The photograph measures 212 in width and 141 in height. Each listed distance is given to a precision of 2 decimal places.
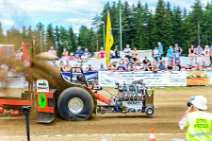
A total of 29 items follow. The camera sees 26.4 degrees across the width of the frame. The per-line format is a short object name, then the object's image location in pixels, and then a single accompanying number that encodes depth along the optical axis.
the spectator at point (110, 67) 22.81
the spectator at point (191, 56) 25.39
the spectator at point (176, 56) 24.45
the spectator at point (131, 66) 22.97
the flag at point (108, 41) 24.38
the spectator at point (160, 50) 25.63
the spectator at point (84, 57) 24.66
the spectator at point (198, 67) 22.99
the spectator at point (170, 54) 24.72
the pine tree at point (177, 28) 72.32
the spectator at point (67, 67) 21.35
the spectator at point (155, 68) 22.26
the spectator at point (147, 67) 22.70
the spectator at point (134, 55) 24.51
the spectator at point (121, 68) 22.85
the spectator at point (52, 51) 12.46
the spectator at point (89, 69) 22.74
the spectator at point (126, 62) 23.29
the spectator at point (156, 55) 24.65
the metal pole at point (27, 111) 7.06
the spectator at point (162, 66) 23.09
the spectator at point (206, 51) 25.26
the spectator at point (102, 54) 26.69
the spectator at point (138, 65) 23.21
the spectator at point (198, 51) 25.86
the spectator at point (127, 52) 25.22
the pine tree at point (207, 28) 76.03
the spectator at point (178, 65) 23.57
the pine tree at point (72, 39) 75.43
